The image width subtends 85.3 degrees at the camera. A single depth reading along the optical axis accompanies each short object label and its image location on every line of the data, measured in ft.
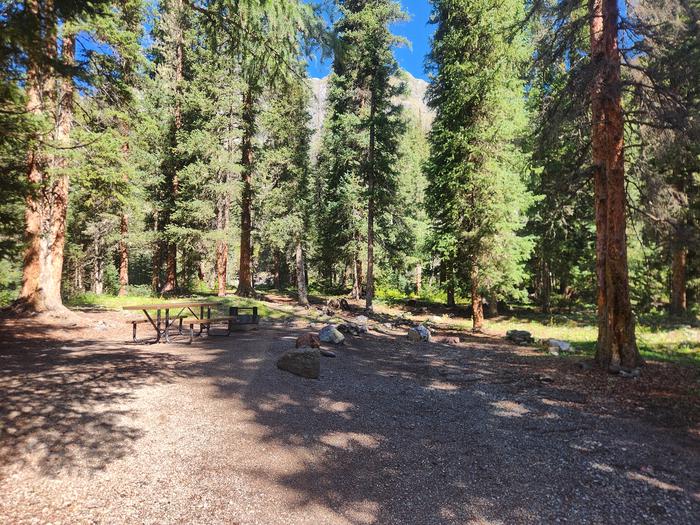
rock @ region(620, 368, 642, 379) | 28.08
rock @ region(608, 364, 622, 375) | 28.89
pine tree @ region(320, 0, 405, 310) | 71.77
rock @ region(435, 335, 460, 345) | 46.88
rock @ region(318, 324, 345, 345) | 39.19
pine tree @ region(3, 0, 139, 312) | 37.63
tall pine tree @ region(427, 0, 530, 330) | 53.36
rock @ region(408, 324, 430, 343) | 47.93
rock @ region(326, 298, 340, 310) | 76.84
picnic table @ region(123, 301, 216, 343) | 32.13
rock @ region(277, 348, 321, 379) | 25.68
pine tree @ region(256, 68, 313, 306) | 77.46
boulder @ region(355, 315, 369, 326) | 54.20
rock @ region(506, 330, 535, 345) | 48.24
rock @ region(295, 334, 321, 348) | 33.43
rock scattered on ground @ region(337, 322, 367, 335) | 46.24
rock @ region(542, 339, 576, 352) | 41.32
